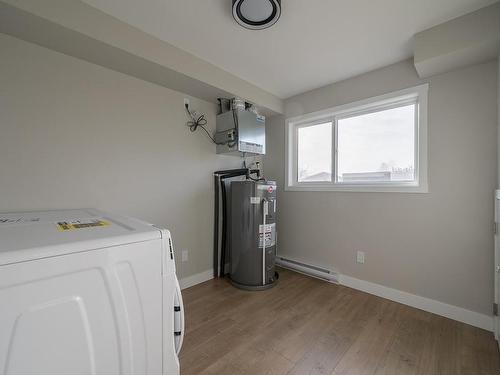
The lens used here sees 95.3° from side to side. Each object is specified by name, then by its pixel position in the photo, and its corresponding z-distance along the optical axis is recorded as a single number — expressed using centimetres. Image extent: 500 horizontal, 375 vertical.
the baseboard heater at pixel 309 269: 254
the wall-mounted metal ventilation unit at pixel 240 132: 247
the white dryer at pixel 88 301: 57
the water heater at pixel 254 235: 241
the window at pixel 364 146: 212
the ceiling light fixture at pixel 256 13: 144
